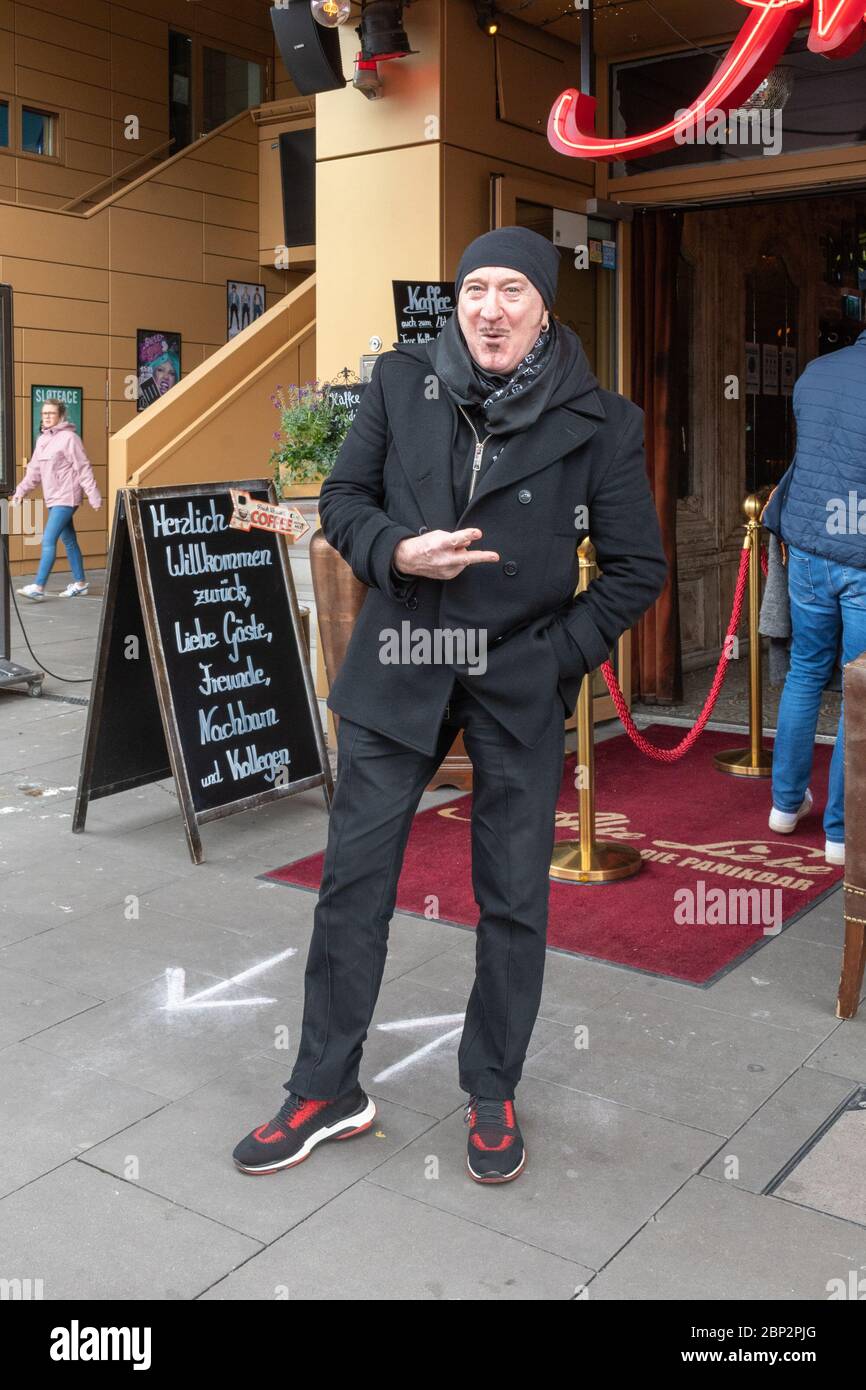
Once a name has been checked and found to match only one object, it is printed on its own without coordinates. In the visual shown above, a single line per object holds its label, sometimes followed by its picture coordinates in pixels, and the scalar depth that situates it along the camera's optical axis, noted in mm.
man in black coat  2727
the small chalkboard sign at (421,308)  6273
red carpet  4262
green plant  6512
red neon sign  4738
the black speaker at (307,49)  6234
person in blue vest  4719
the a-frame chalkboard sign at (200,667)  4988
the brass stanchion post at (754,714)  6305
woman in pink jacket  12367
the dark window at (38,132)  15414
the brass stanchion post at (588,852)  4840
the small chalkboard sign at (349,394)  6533
